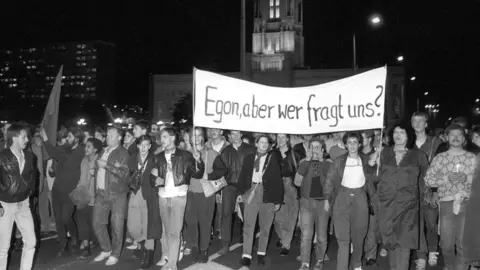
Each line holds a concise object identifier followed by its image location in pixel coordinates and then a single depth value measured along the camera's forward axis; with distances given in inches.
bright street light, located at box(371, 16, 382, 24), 830.8
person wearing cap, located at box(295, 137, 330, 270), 278.2
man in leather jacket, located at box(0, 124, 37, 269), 238.4
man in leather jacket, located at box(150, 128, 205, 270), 268.1
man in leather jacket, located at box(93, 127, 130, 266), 291.0
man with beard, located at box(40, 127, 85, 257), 317.1
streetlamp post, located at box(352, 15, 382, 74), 832.6
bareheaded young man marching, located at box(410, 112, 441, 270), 284.4
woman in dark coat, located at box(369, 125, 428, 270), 238.2
